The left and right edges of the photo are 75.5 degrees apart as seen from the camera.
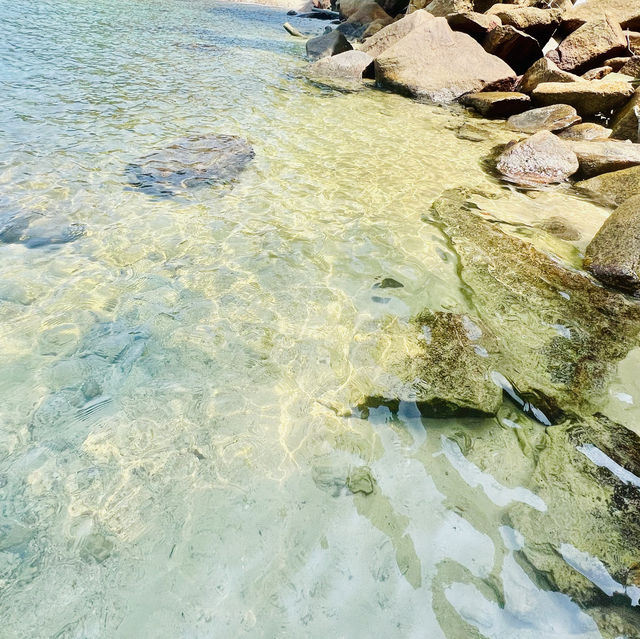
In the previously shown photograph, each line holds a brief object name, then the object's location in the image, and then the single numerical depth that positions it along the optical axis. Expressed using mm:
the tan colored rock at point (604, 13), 12083
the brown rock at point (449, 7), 13734
